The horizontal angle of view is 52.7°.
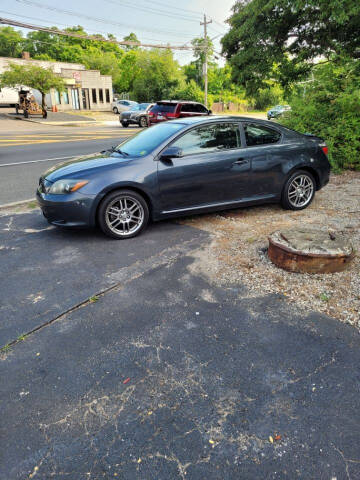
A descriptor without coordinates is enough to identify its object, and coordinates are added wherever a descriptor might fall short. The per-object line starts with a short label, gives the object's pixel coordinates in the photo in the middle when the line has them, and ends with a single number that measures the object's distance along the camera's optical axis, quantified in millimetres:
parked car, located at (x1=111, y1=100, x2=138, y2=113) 41781
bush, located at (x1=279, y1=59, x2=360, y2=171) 9148
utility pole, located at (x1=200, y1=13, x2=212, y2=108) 40538
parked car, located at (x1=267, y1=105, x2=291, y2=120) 10986
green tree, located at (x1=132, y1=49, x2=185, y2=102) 53562
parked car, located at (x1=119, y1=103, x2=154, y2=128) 26875
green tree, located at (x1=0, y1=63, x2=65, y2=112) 34688
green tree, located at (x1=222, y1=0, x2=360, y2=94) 12875
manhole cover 3951
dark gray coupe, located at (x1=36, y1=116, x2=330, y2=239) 4926
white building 45031
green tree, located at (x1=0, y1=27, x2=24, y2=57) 87688
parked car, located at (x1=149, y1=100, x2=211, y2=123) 19828
